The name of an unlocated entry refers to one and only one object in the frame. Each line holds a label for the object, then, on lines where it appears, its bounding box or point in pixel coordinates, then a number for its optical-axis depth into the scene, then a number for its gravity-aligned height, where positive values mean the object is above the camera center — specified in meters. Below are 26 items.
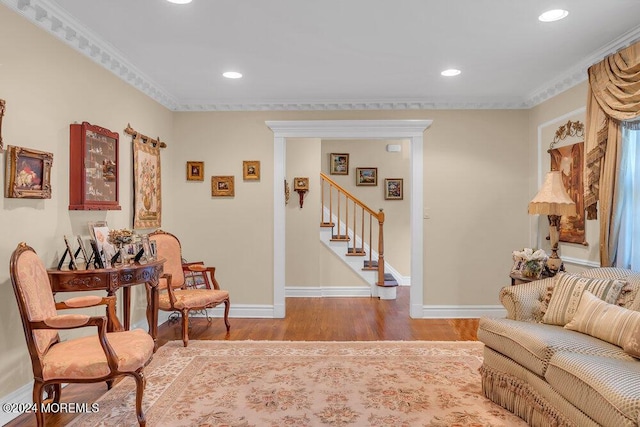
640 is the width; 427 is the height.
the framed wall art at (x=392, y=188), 7.73 +0.36
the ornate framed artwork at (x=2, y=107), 2.45 +0.58
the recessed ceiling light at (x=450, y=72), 3.97 +1.31
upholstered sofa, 1.99 -0.80
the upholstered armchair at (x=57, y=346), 2.25 -0.83
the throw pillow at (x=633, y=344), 2.26 -0.74
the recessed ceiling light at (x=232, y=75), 4.03 +1.29
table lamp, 3.66 +0.04
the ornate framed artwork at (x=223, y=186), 5.11 +0.25
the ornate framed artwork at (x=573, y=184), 3.94 +0.23
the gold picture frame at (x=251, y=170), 5.09 +0.45
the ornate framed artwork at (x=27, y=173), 2.56 +0.21
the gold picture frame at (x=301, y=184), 6.36 +0.35
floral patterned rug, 2.60 -1.31
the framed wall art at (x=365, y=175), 7.70 +0.60
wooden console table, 2.75 -0.50
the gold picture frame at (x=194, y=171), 5.13 +0.44
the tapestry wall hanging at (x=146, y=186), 4.17 +0.22
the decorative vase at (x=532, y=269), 3.65 -0.53
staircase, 6.53 -0.47
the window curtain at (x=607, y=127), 3.08 +0.66
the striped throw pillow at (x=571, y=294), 2.75 -0.58
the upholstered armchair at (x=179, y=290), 3.97 -0.86
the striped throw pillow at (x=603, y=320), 2.39 -0.67
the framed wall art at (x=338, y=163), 7.68 +0.81
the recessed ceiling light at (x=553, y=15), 2.80 +1.32
